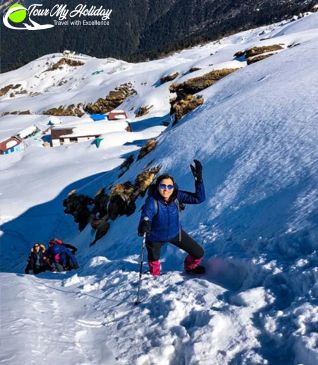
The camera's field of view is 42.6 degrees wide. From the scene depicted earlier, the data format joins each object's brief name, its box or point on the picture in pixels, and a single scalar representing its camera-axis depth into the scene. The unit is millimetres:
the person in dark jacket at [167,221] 6285
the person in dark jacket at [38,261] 11664
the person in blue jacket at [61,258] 11242
